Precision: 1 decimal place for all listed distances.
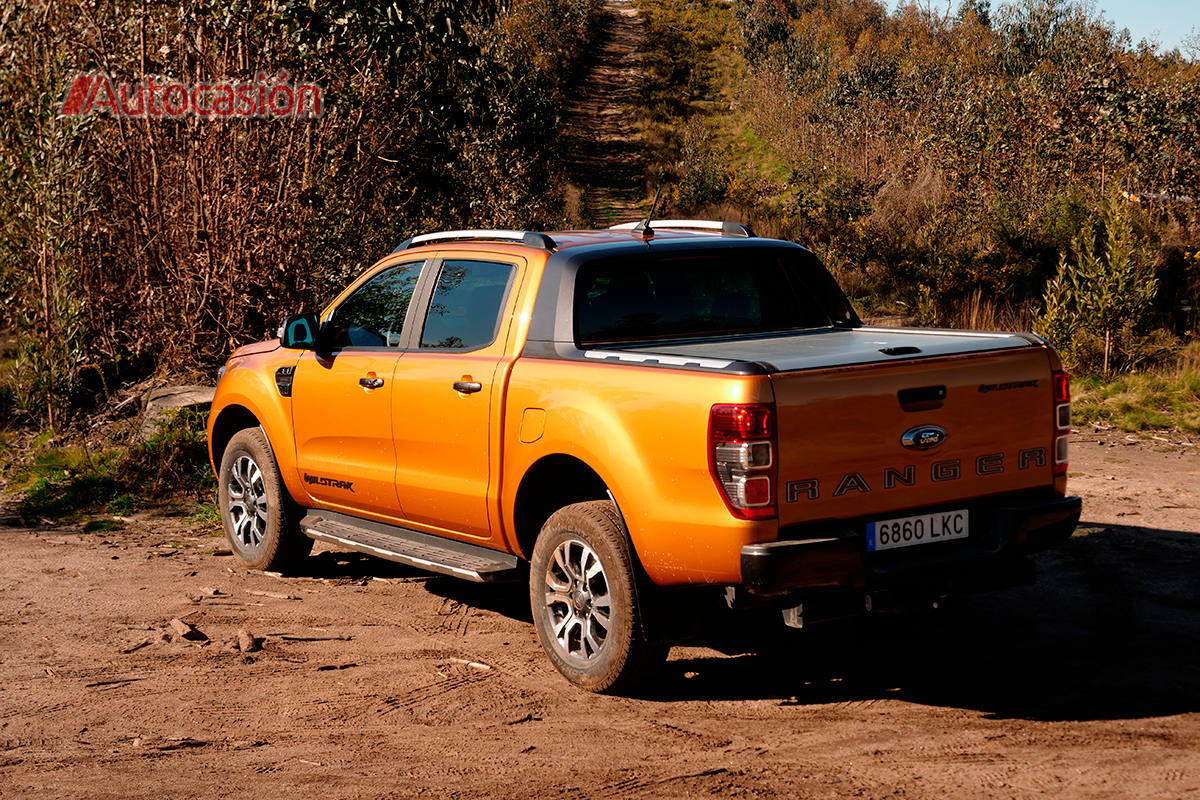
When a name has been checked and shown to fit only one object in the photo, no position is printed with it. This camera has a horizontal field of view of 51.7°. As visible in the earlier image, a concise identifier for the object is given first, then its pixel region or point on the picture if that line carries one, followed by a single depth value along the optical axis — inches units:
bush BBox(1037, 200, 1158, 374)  479.2
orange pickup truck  178.7
